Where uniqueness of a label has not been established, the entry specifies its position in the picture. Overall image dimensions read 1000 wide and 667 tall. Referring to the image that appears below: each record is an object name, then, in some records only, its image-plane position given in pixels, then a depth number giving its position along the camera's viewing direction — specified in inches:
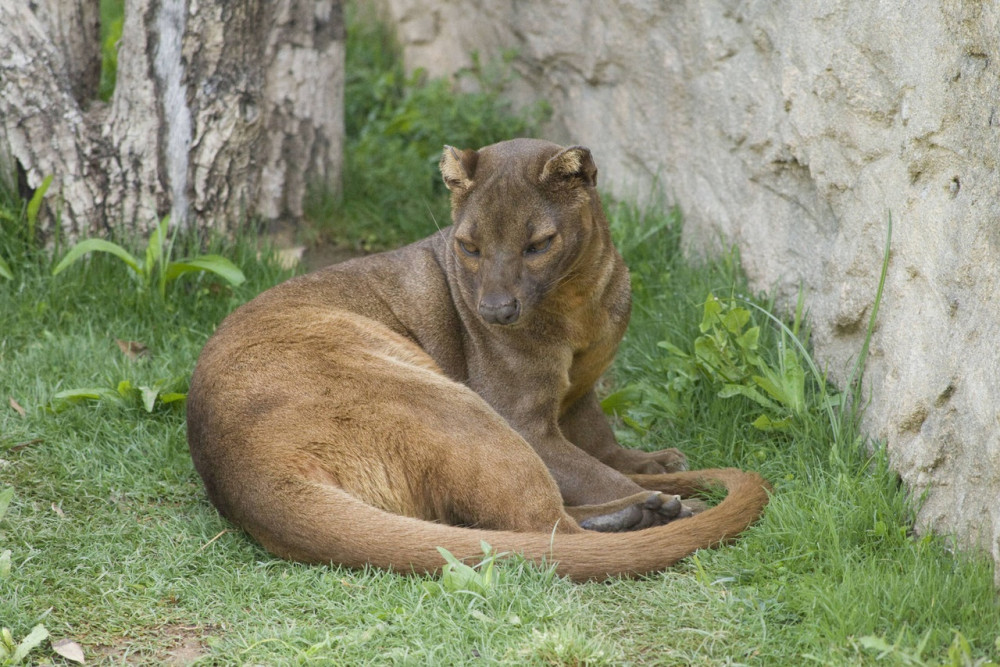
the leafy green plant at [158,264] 430.9
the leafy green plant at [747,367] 346.6
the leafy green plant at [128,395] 377.1
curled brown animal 287.4
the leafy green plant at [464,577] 268.7
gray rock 277.9
